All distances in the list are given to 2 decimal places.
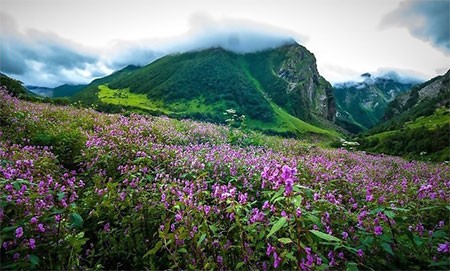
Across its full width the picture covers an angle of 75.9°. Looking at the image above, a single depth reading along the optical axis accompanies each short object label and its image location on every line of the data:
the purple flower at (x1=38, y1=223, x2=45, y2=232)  3.24
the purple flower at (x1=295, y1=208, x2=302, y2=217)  2.88
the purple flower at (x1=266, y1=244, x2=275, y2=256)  3.02
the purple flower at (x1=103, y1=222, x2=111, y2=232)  4.00
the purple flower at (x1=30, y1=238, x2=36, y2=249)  3.07
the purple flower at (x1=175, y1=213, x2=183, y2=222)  3.42
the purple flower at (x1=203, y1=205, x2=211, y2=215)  3.66
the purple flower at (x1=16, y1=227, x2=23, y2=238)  3.07
